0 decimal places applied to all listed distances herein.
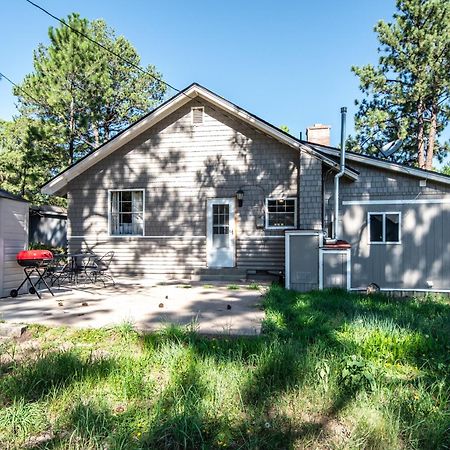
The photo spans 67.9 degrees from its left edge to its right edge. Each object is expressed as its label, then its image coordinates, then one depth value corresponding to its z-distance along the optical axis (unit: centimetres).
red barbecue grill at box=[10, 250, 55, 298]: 611
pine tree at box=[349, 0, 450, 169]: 1594
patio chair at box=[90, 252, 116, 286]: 955
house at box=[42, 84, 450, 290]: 904
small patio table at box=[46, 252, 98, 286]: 820
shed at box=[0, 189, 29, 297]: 607
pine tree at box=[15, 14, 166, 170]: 1714
